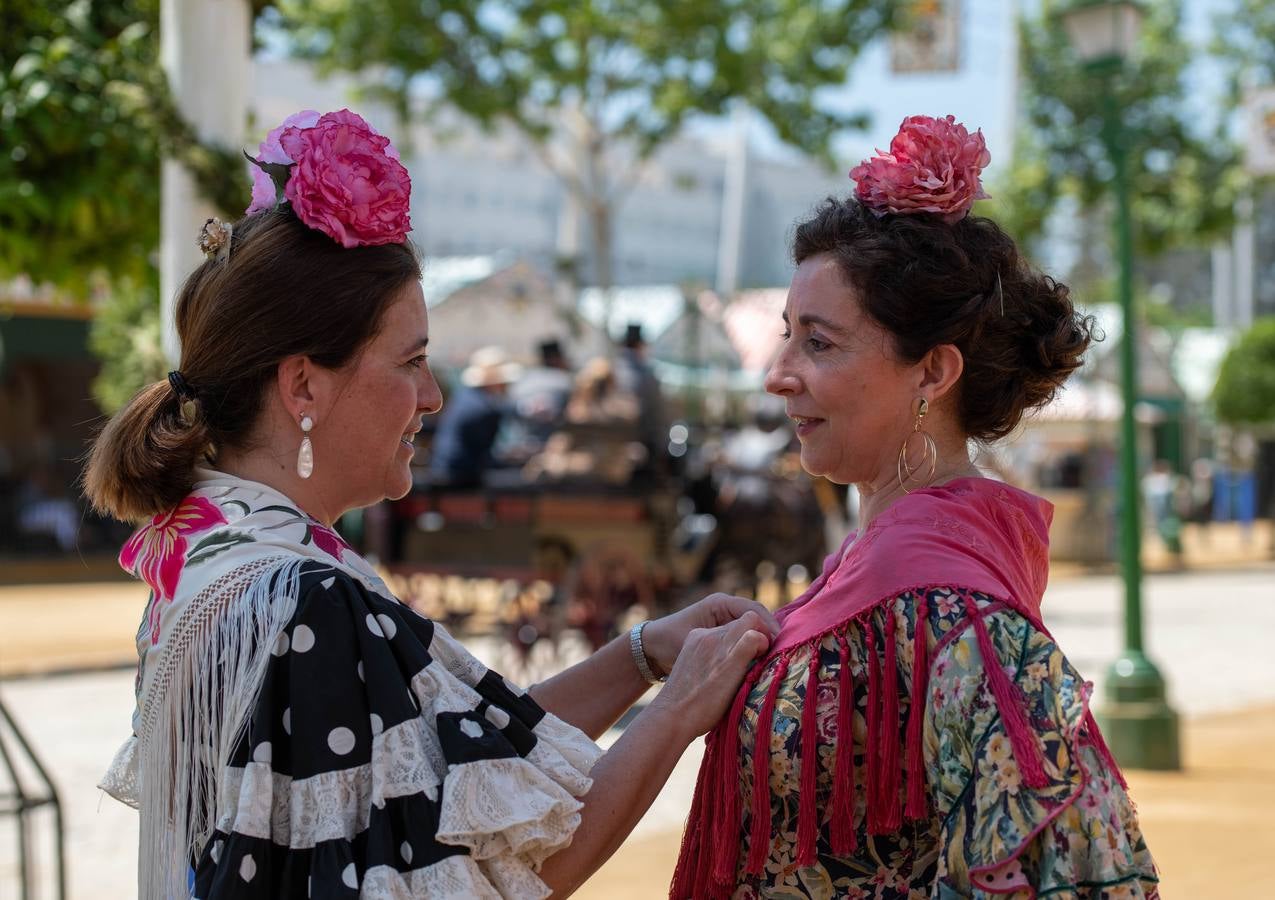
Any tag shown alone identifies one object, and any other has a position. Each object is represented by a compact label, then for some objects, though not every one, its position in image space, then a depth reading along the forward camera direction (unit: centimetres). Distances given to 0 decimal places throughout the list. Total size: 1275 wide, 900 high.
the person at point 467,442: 1051
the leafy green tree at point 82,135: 471
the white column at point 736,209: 2802
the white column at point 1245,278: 4200
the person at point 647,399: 1008
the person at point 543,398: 1062
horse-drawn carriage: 986
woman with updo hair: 175
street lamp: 786
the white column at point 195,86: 490
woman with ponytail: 180
